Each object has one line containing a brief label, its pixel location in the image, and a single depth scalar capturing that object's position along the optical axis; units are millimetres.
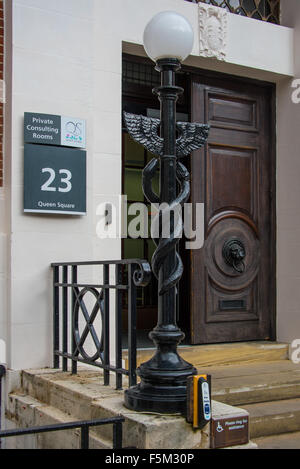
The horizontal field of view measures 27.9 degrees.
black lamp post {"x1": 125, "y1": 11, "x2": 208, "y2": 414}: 3391
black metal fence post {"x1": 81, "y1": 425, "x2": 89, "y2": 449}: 2931
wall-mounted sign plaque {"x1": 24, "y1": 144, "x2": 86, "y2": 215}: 4902
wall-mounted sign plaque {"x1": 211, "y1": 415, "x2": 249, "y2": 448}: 3318
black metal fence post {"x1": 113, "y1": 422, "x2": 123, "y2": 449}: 3090
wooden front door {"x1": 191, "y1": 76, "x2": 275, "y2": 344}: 6359
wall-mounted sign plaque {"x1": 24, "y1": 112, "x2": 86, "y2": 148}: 4930
